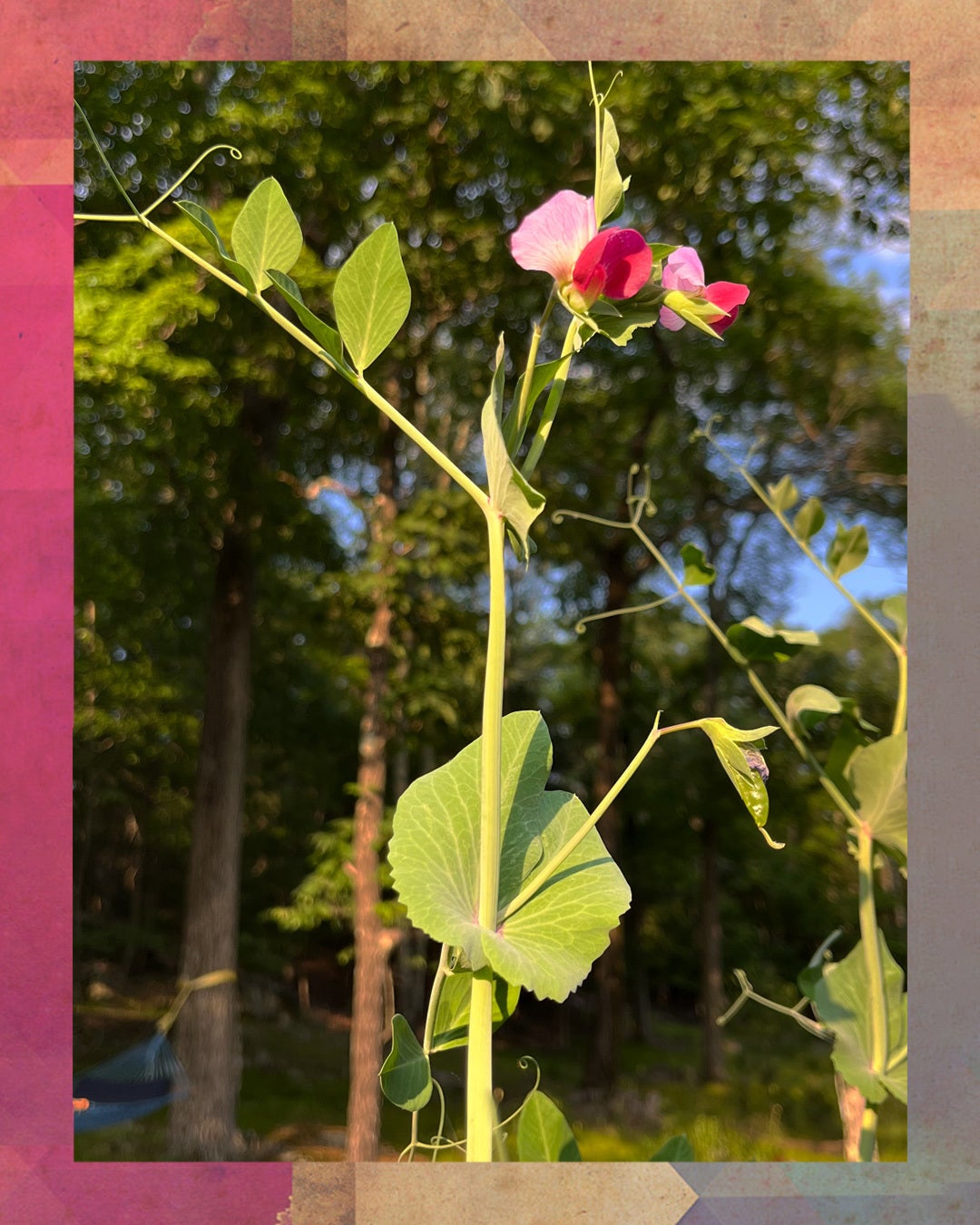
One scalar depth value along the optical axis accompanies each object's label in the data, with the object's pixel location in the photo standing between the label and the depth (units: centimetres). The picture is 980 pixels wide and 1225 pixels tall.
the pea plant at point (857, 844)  69
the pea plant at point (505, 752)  45
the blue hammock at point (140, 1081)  295
